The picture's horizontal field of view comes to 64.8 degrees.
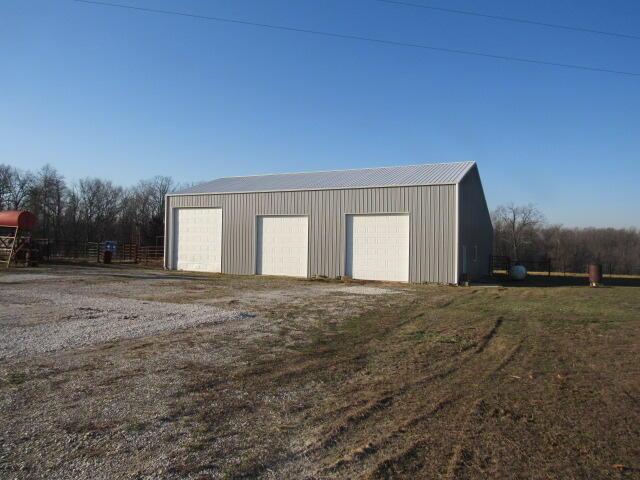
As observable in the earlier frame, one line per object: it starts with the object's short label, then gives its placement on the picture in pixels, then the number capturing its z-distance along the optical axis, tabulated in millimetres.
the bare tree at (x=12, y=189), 64962
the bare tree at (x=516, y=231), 69812
